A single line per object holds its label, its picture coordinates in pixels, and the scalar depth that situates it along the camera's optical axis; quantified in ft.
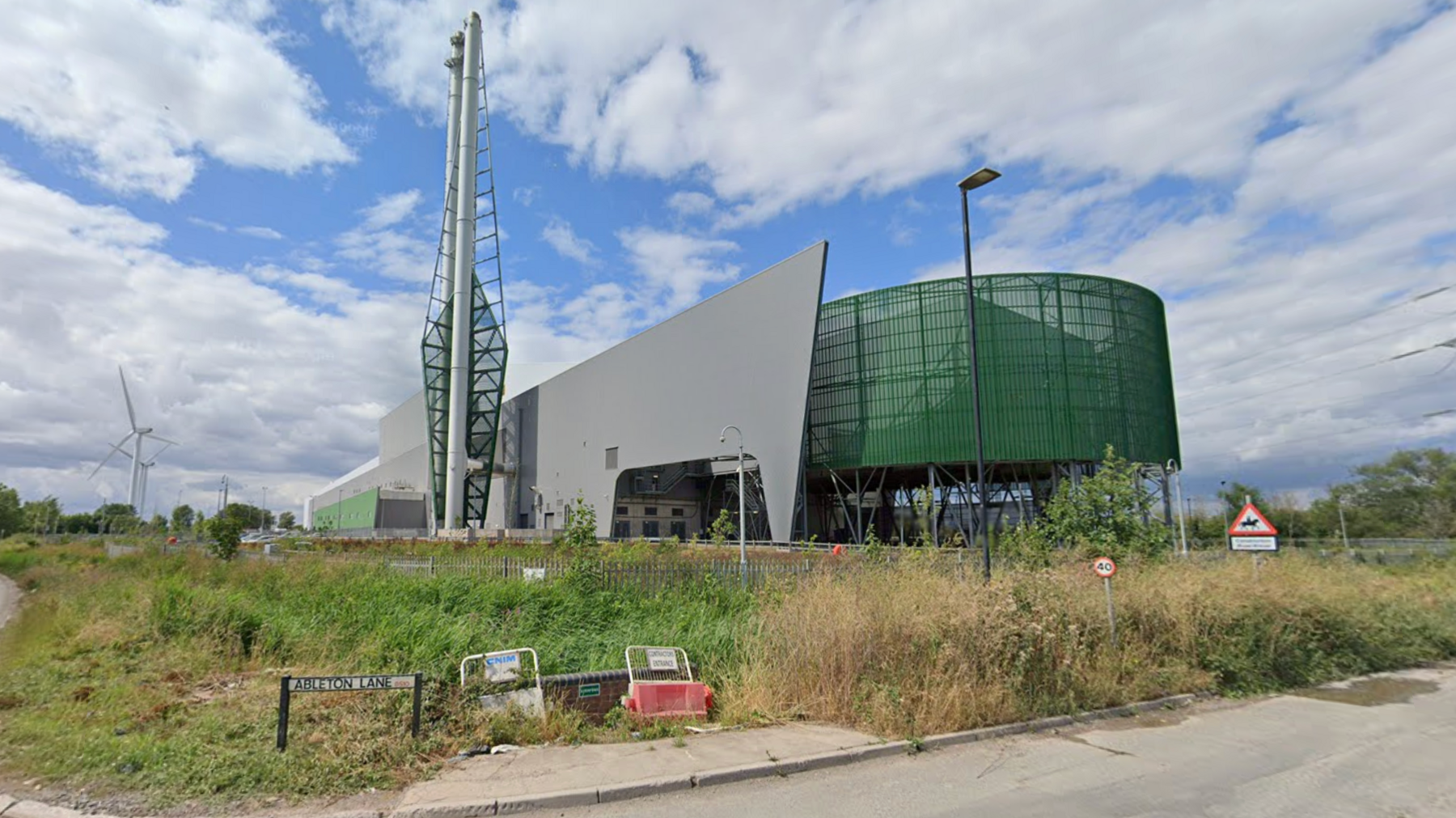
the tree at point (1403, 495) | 165.27
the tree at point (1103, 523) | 50.70
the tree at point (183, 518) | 283.49
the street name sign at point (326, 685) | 22.29
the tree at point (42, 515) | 314.14
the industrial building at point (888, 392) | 148.77
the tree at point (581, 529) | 69.56
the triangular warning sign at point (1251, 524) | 47.32
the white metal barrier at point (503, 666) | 27.66
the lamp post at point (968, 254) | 40.27
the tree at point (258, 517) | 424.05
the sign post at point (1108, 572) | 34.73
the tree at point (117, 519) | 264.93
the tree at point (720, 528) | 82.62
